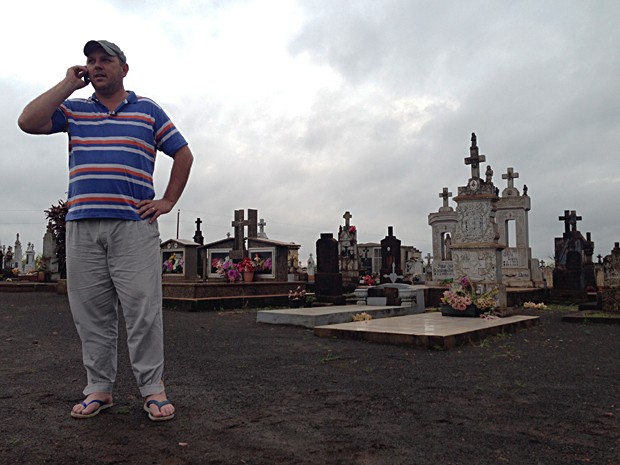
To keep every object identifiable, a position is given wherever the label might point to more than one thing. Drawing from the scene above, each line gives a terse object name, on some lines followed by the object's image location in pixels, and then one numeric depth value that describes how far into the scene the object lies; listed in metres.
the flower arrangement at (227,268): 13.63
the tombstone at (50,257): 17.77
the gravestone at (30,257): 32.28
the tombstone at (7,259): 25.77
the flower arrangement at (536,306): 13.03
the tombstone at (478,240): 10.03
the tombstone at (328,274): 12.48
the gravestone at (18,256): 31.42
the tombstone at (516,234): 18.62
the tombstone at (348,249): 21.09
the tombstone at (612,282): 10.41
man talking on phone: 2.67
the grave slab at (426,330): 6.04
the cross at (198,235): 22.48
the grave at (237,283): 11.68
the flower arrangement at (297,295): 12.66
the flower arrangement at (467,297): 9.07
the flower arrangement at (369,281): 16.50
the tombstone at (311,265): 32.09
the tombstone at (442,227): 23.11
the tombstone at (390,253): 17.86
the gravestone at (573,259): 14.77
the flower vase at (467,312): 9.09
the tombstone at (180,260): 14.83
